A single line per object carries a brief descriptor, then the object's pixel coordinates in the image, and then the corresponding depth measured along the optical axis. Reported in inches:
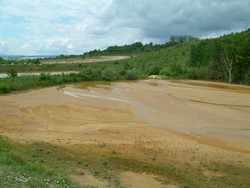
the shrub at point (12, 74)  1284.6
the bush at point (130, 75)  1511.3
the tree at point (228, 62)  1318.2
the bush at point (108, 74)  1448.6
